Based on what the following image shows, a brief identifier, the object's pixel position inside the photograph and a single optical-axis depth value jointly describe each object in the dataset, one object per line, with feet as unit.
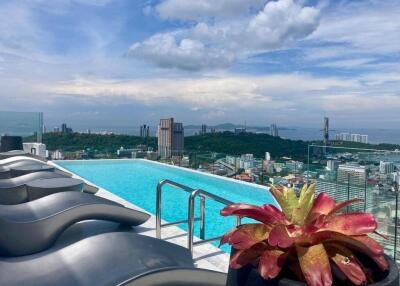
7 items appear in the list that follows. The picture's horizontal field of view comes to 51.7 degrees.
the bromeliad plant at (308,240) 2.70
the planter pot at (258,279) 2.71
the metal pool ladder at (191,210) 12.31
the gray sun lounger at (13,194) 15.92
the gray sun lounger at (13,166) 21.17
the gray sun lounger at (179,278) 6.44
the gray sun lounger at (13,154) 28.84
